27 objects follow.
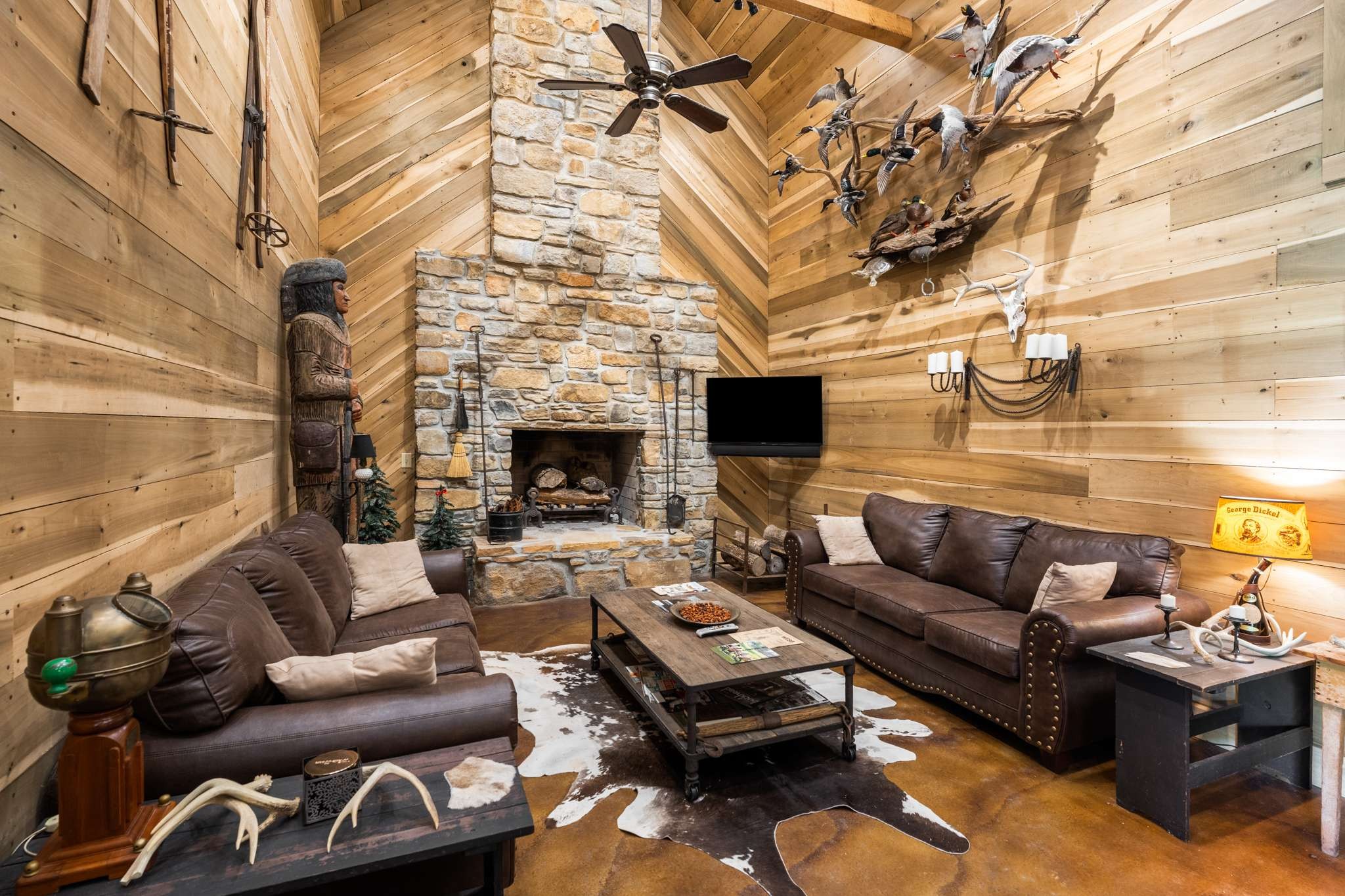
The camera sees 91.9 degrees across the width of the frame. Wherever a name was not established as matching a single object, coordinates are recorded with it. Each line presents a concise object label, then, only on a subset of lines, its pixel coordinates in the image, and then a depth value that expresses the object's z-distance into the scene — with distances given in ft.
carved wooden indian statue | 10.69
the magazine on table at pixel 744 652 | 8.13
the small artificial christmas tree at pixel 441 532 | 15.56
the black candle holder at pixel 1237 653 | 7.24
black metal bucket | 15.85
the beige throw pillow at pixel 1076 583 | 8.81
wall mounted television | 17.12
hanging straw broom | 15.90
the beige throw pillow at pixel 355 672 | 5.61
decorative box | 4.46
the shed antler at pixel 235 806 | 4.10
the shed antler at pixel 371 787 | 4.41
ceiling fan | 9.38
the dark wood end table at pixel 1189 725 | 6.84
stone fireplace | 16.29
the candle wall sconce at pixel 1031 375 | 11.11
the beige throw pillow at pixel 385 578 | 10.14
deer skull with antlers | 11.87
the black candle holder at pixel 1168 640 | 7.54
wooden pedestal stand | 3.85
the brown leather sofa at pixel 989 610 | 8.05
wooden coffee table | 7.48
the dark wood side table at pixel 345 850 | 3.94
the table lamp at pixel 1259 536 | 7.04
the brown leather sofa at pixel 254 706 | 4.88
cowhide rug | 6.85
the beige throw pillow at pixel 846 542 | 13.34
